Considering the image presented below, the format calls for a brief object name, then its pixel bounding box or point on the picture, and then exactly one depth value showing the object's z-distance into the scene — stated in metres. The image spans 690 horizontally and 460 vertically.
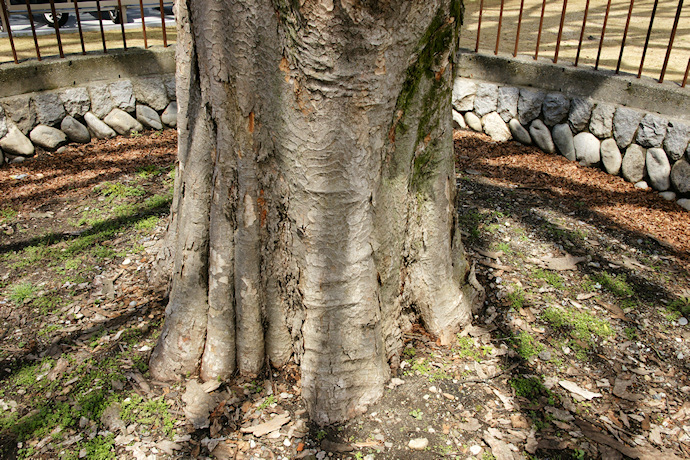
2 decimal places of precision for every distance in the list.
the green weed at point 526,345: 2.99
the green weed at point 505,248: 3.86
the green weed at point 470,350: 2.97
